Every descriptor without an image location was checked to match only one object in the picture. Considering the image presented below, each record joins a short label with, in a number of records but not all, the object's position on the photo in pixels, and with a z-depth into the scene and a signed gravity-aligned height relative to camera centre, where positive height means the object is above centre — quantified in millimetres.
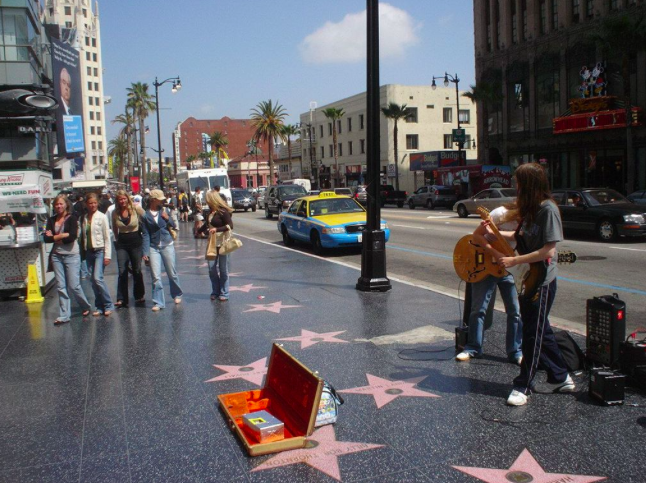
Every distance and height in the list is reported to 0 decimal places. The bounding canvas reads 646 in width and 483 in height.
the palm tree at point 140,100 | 77188 +12437
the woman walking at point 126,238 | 9211 -597
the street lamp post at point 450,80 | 48288 +8591
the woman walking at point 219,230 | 9609 -533
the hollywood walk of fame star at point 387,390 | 5125 -1704
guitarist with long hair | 4551 -526
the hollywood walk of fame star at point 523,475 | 3631 -1727
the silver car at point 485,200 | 27453 -545
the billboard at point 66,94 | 36094 +6623
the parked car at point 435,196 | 41406 -465
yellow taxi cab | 16312 -801
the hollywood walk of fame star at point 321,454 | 3881 -1716
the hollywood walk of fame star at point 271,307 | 8953 -1670
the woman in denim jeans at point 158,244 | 9148 -707
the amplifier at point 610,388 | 4723 -1565
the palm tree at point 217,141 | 118000 +10637
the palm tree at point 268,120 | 79938 +9772
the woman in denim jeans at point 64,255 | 8258 -730
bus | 38691 +1107
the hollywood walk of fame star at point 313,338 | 6969 -1682
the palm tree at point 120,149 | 119662 +10255
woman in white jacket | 8633 -677
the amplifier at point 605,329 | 5199 -1237
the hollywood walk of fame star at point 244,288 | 10819 -1656
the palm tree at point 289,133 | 87500 +8852
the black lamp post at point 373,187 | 9648 +75
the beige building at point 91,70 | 116562 +25398
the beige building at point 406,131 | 65750 +6752
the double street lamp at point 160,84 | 42562 +7688
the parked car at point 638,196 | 23194 -490
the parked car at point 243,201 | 46188 -413
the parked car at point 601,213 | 16781 -807
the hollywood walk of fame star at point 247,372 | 5711 -1695
